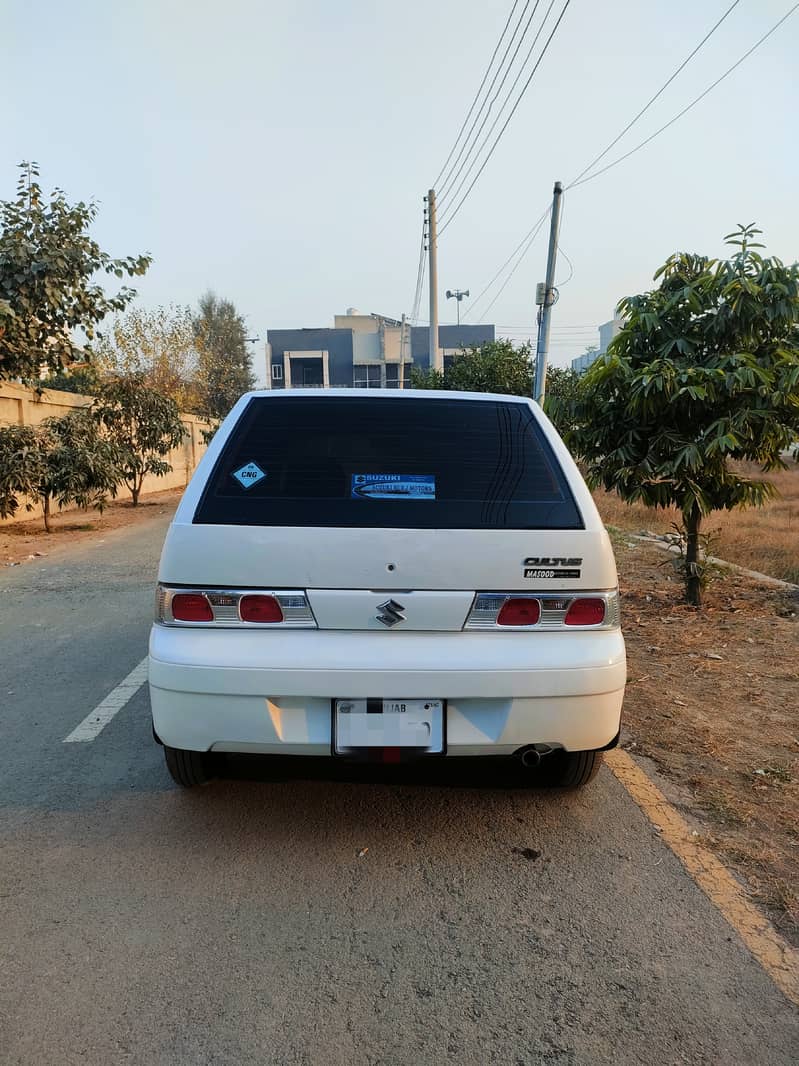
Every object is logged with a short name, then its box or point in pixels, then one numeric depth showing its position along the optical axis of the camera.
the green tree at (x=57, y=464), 12.79
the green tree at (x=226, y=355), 51.84
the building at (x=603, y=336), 65.32
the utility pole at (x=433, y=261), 31.56
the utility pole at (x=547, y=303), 15.97
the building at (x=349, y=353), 57.03
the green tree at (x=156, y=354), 26.15
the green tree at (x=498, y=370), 22.11
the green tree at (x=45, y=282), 11.73
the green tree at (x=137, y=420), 17.81
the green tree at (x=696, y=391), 6.33
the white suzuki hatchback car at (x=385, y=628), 2.92
